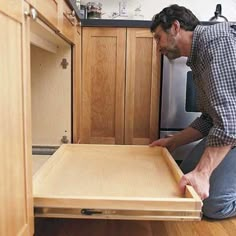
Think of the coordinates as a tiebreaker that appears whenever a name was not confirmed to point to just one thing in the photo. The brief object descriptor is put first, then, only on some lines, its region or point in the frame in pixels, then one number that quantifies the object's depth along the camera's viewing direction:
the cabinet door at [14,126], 0.67
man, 1.01
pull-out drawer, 0.83
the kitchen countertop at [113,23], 1.90
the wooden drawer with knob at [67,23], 1.30
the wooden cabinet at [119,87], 1.94
